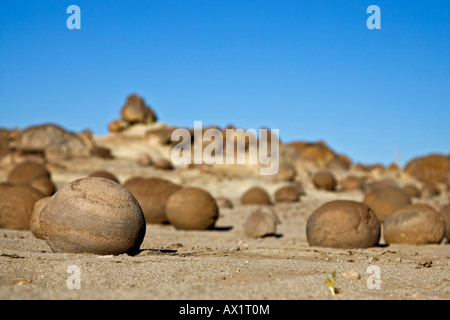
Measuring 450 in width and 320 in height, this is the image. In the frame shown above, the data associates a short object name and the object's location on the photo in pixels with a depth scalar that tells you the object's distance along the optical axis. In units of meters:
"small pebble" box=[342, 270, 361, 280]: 6.71
